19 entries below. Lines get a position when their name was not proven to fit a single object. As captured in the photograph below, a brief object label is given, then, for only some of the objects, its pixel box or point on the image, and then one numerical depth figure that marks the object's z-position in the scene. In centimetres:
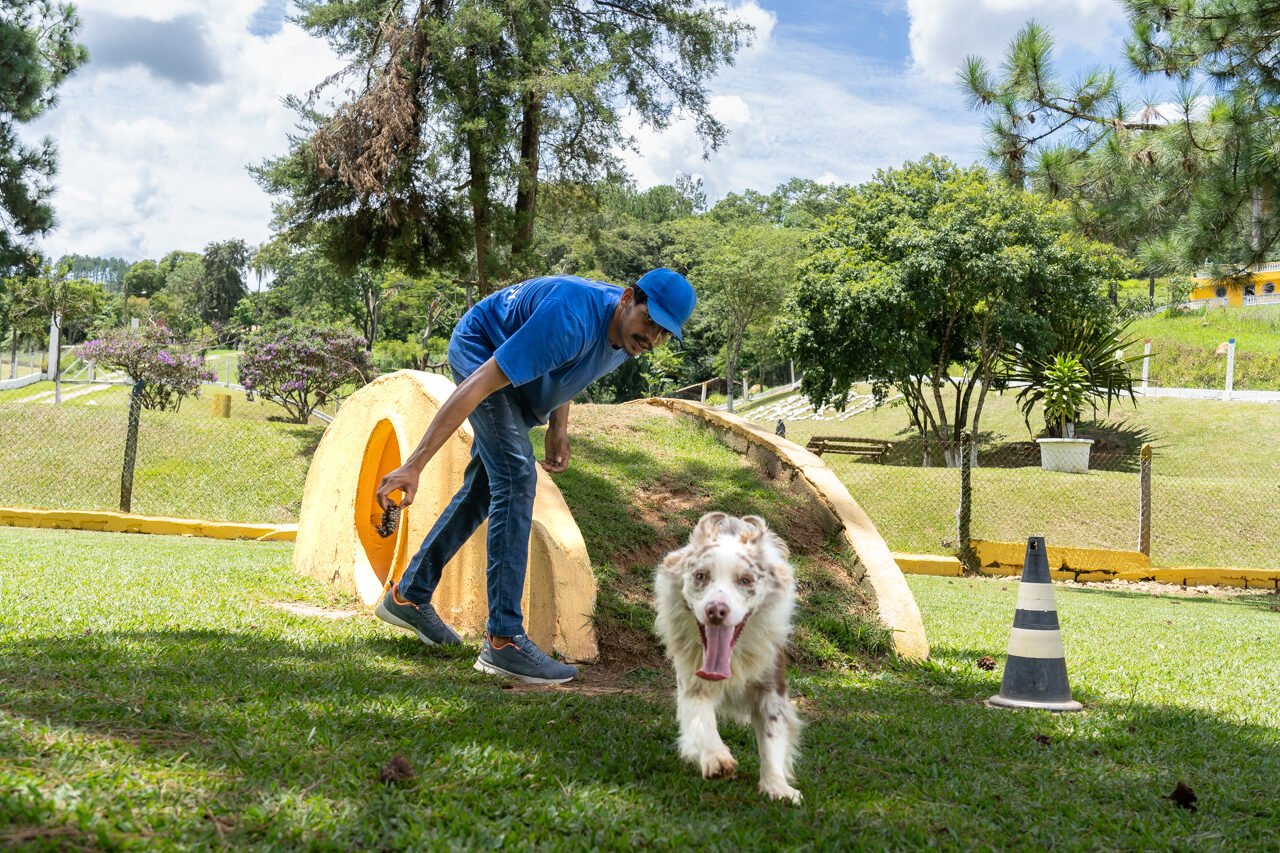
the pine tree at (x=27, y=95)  1891
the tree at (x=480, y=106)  1633
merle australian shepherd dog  314
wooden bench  2689
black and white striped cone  470
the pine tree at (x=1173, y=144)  1182
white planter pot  2031
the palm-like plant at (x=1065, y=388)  2511
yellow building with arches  4619
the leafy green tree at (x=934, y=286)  2512
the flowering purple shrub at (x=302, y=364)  2427
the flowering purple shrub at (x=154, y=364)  2617
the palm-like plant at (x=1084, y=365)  2616
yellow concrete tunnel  530
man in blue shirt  405
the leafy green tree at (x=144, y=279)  12725
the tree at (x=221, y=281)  9610
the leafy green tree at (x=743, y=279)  4616
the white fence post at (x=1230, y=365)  3077
